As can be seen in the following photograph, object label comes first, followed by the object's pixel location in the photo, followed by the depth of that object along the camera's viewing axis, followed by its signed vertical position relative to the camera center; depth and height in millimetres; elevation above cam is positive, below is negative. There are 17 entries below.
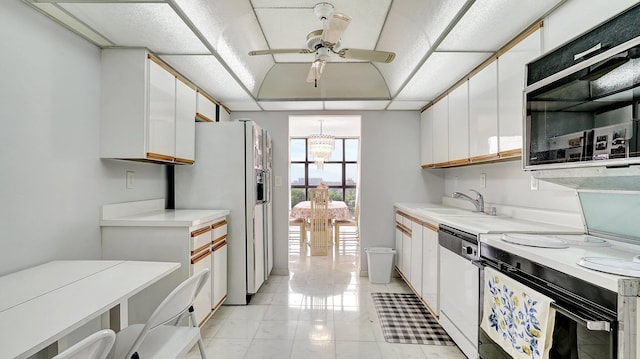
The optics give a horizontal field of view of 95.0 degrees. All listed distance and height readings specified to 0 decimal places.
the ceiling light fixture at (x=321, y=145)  5660 +679
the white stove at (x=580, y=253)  949 -293
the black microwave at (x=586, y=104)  1053 +338
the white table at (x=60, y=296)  865 -457
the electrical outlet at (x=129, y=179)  2314 -4
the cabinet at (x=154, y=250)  1992 -496
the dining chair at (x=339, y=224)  5246 -786
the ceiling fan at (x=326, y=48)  1847 +925
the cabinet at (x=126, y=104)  2021 +518
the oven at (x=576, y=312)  934 -448
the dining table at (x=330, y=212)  5156 -566
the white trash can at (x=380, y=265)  3486 -1012
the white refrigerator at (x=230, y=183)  2865 -35
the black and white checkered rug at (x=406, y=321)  2285 -1226
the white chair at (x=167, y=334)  1189 -726
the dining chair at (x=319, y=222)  4832 -699
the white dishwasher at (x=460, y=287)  1751 -703
